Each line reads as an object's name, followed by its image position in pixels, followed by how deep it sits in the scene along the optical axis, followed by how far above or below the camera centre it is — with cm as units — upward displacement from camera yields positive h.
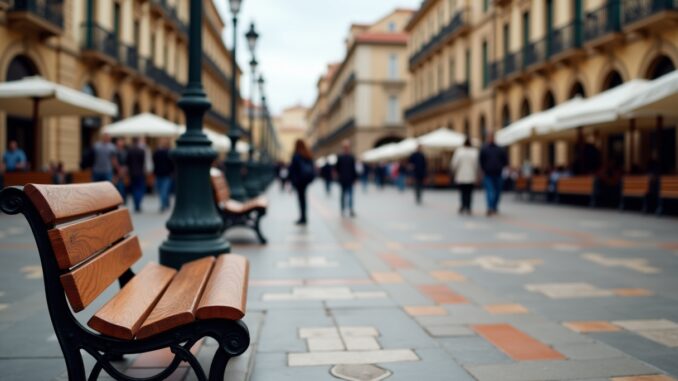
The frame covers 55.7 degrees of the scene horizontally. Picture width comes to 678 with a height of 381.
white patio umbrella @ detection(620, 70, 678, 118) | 1104 +147
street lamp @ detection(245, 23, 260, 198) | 1756 +79
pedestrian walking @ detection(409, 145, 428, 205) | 1903 +34
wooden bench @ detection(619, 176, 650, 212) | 1367 -19
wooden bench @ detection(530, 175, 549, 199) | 1897 -16
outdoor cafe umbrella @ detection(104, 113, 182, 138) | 1825 +146
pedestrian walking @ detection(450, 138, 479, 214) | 1420 +19
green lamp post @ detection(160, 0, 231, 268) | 516 +1
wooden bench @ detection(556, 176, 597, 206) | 1598 -19
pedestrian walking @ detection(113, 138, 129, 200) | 1442 +23
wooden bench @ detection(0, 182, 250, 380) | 235 -52
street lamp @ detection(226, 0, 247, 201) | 1397 +57
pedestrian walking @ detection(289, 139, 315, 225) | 1099 +19
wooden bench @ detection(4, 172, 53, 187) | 1273 +3
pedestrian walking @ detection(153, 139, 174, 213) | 1418 +18
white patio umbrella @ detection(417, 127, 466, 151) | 2658 +162
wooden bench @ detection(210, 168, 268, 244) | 844 -42
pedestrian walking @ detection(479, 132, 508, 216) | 1369 +25
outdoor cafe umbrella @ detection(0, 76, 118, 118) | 1244 +162
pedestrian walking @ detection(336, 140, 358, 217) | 1397 +16
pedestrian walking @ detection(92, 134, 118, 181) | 1310 +37
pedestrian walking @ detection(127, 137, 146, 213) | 1404 +20
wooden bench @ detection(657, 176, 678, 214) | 1261 -20
